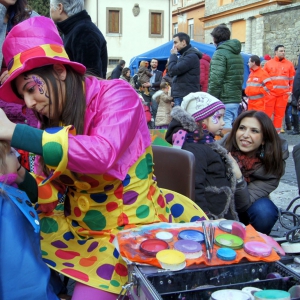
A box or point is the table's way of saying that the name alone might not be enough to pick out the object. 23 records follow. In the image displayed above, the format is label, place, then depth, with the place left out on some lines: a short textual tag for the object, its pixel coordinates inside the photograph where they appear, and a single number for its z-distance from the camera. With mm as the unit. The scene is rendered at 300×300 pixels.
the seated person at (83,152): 1299
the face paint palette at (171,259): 1217
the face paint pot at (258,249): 1286
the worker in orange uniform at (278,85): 8898
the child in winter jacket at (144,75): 10898
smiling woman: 2635
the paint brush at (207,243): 1284
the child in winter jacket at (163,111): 7723
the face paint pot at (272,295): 1049
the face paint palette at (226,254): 1263
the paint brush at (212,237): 1319
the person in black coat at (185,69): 6074
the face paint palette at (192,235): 1387
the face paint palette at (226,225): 1453
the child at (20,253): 1296
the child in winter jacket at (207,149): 2555
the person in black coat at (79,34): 3096
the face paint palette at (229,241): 1332
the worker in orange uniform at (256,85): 8461
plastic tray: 1138
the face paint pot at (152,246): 1275
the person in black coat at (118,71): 12172
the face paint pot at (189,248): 1281
